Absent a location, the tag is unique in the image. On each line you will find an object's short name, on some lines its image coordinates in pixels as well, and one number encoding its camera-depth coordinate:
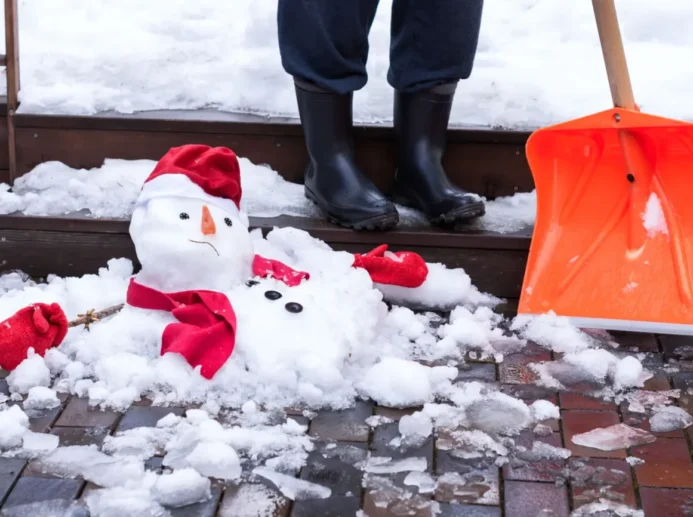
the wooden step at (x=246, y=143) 4.40
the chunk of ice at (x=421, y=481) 3.58
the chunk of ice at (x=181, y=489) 3.53
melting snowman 3.82
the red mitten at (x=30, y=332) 3.85
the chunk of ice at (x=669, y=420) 3.74
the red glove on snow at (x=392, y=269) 4.12
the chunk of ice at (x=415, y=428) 3.70
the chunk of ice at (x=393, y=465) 3.62
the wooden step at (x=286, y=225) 4.25
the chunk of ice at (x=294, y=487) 3.55
